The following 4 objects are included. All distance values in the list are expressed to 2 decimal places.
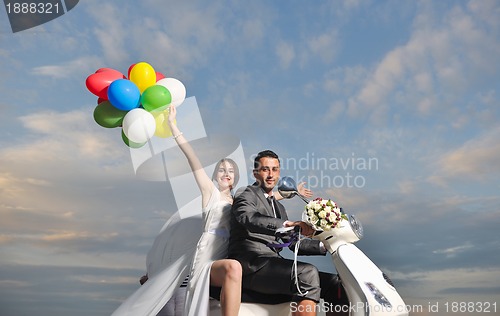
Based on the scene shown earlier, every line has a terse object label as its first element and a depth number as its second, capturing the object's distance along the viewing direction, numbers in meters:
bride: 3.60
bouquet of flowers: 3.49
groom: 3.48
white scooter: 3.41
